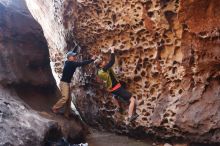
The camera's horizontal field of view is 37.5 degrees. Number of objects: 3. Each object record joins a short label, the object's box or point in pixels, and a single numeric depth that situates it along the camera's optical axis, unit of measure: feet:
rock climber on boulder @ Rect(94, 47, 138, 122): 25.09
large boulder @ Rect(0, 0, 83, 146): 18.89
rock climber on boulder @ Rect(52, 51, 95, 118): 26.25
